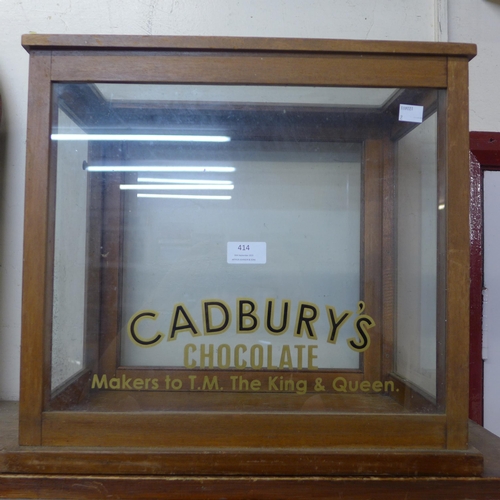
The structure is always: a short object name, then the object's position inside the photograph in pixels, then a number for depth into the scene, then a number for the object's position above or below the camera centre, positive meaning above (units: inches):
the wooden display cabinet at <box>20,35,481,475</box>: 33.2 +0.4
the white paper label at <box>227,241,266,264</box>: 37.9 +0.6
